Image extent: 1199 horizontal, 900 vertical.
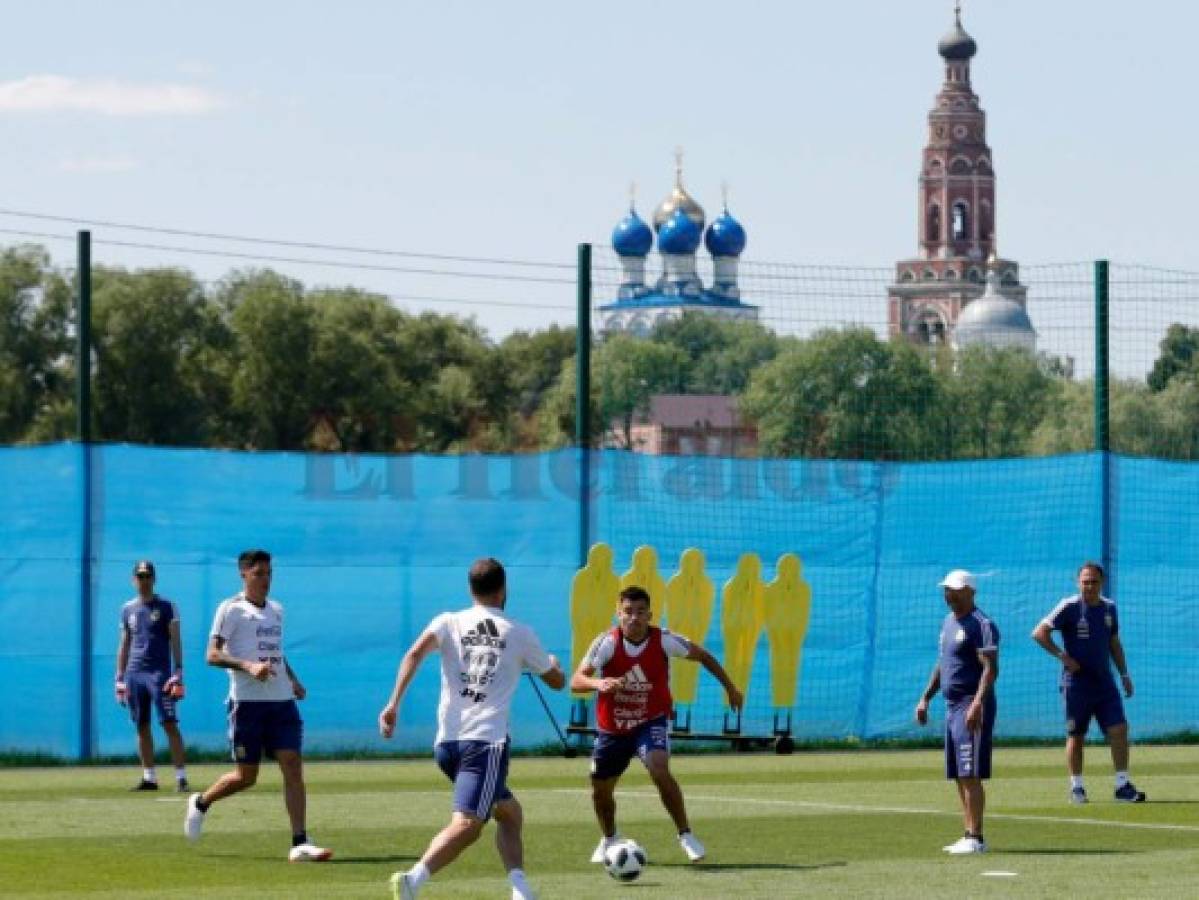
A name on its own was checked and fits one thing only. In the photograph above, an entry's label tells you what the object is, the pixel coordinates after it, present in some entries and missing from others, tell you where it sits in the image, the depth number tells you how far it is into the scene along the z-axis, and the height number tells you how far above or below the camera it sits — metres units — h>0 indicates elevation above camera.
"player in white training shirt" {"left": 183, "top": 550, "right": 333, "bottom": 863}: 18.14 -1.29
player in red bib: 17.75 -1.32
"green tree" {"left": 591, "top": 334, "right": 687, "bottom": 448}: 41.19 +1.32
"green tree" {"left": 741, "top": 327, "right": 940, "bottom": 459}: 36.25 +1.04
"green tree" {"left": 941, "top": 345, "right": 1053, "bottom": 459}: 40.34 +1.08
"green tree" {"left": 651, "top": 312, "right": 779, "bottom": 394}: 41.34 +1.87
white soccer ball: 16.34 -2.11
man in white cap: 18.55 -1.34
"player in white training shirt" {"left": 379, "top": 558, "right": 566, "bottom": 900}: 14.79 -1.10
